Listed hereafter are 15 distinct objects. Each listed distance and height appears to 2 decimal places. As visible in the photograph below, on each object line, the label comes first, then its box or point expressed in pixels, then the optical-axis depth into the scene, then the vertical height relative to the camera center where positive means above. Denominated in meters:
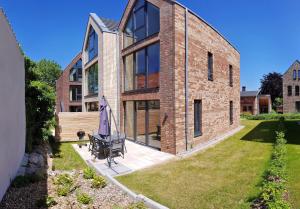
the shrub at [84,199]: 5.59 -2.41
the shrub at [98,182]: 6.73 -2.41
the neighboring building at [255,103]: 44.75 +0.21
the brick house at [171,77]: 10.92 +1.65
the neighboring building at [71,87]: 34.59 +3.01
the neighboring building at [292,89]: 40.88 +2.80
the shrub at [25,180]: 6.25 -2.22
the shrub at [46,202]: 5.22 -2.35
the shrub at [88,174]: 7.52 -2.37
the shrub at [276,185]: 4.48 -2.05
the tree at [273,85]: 54.15 +4.65
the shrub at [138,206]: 5.11 -2.41
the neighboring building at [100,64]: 16.28 +3.54
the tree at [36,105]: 11.39 +0.05
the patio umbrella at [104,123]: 10.58 -0.86
